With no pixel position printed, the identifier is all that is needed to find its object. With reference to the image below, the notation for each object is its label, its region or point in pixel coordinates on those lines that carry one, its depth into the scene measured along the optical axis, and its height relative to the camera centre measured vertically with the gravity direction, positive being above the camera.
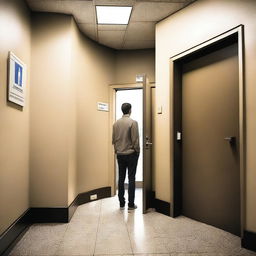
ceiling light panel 2.87 +1.48
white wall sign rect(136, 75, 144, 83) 3.97 +0.88
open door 2.98 -0.17
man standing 3.13 -0.24
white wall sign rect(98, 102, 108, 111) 3.88 +0.40
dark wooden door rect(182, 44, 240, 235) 2.34 -0.10
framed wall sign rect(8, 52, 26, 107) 2.15 +0.48
